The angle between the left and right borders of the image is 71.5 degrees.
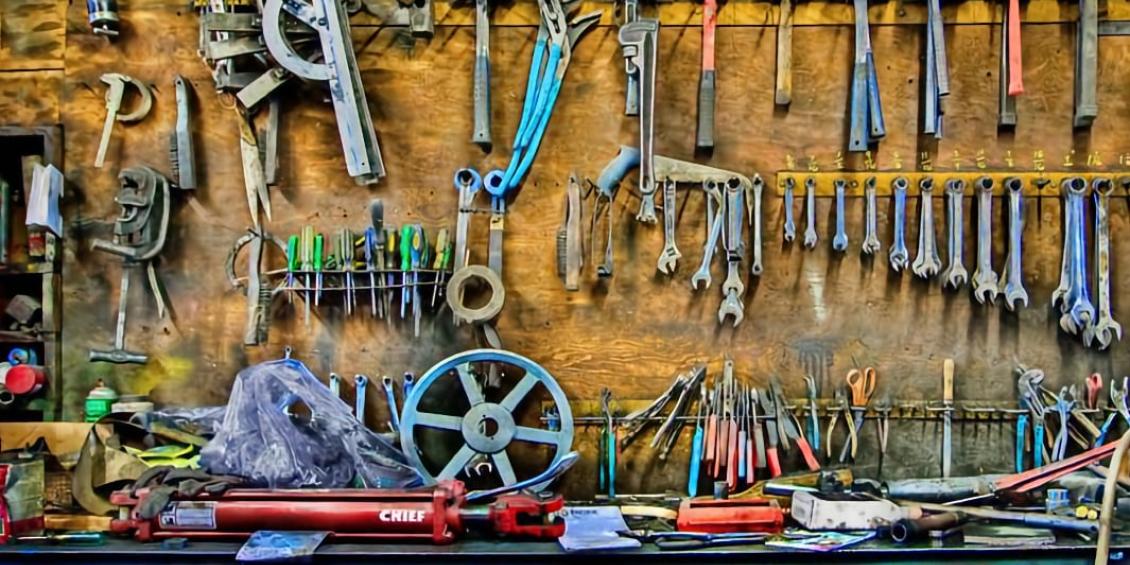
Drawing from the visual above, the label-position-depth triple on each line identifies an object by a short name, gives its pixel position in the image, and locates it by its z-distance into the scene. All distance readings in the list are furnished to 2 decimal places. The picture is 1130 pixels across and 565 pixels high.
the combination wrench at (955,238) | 2.22
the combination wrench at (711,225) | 2.24
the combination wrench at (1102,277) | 2.21
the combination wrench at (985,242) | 2.21
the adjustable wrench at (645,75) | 2.17
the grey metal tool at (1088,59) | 2.23
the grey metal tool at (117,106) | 2.32
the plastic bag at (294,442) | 2.01
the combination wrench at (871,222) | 2.23
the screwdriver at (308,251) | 2.23
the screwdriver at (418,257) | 2.21
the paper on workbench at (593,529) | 1.77
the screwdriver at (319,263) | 2.23
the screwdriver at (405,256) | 2.21
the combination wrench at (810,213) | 2.24
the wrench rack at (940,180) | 2.25
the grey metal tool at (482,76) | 2.26
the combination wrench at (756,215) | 2.24
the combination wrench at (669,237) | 2.26
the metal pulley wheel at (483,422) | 2.13
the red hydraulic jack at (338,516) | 1.83
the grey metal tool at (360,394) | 2.27
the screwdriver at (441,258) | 2.22
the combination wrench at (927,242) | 2.22
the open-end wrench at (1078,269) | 2.21
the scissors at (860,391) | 2.24
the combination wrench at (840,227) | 2.23
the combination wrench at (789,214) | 2.24
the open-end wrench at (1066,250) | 2.22
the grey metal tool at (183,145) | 2.30
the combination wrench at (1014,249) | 2.21
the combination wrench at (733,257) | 2.24
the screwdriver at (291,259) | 2.24
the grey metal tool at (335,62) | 2.15
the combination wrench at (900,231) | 2.23
